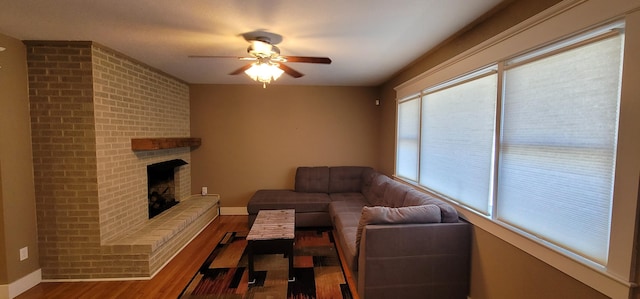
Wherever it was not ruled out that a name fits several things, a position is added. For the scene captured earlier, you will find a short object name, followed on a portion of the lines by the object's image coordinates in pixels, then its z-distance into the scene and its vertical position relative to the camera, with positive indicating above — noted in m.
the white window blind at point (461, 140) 2.04 -0.03
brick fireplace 2.46 -0.29
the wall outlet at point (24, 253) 2.34 -1.15
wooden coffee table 2.49 -1.08
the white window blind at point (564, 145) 1.22 -0.04
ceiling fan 2.24 +0.71
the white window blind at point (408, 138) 3.34 -0.03
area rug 2.33 -1.48
